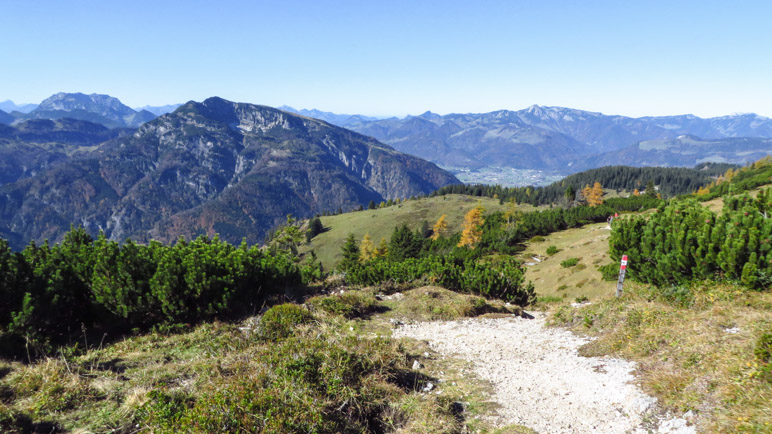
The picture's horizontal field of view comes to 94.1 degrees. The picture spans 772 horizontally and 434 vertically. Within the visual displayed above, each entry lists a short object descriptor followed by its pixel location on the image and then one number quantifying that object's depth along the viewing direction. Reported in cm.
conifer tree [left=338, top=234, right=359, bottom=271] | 7869
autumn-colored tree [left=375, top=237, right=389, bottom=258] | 9184
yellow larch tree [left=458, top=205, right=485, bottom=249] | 7919
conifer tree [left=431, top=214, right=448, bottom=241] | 11644
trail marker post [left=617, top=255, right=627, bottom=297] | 1457
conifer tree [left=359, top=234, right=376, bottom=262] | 9570
